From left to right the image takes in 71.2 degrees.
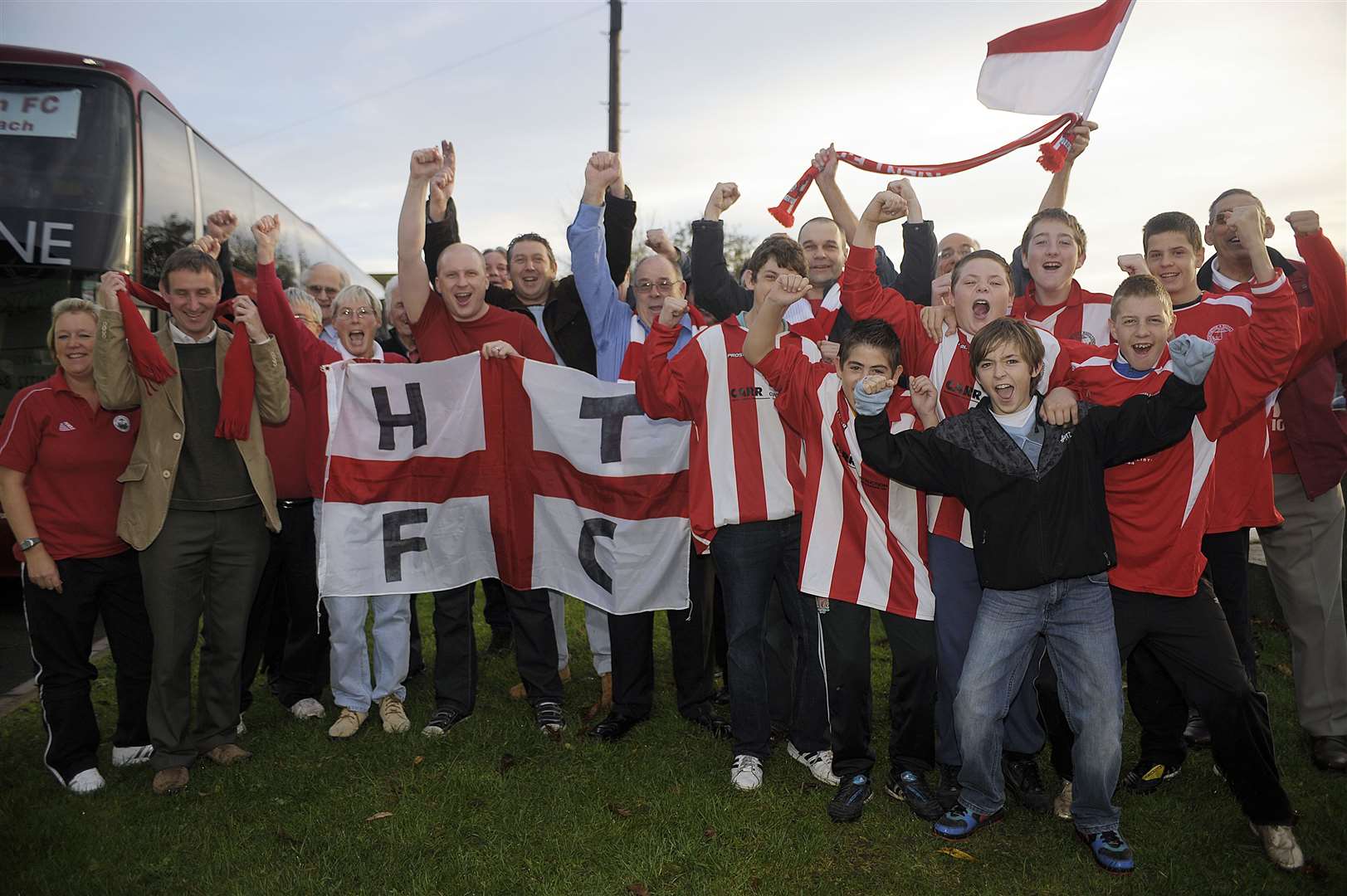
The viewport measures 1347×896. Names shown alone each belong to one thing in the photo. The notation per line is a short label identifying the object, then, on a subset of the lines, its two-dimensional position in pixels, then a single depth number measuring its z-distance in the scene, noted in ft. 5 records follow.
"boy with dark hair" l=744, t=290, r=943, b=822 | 13.25
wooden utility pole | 64.08
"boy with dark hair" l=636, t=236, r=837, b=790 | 14.14
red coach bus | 24.52
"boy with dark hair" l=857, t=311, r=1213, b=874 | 11.77
